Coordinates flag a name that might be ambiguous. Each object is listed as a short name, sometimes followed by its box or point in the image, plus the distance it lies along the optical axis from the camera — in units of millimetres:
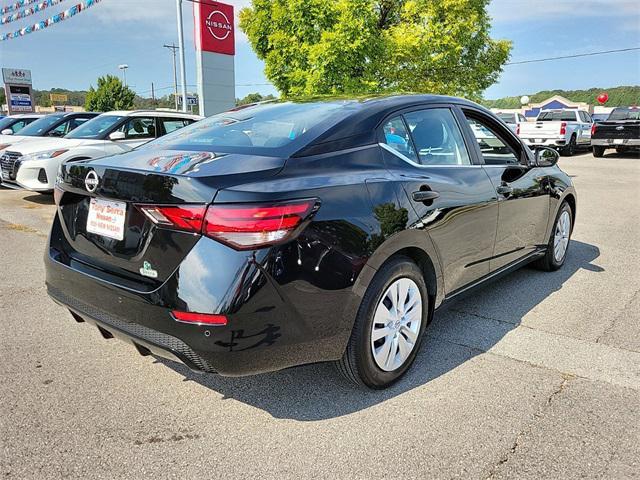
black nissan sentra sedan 2139
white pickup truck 19578
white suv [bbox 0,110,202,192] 8250
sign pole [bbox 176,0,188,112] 20422
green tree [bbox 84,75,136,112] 42312
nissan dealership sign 20359
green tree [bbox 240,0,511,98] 11234
